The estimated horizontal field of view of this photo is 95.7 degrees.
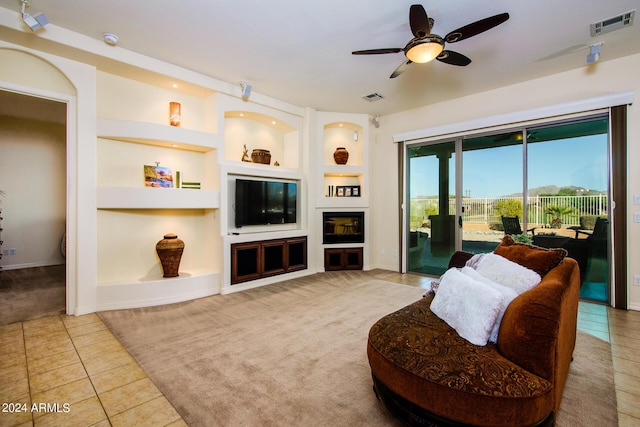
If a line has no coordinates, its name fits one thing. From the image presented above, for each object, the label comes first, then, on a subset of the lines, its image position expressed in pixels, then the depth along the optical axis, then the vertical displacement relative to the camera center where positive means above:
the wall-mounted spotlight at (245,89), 4.16 +1.83
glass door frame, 3.56 +0.66
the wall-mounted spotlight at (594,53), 3.15 +1.78
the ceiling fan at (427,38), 2.24 +1.50
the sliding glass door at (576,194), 3.70 +0.27
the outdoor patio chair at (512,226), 4.18 -0.18
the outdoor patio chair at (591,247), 3.69 -0.44
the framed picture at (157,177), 3.80 +0.51
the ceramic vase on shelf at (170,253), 3.73 -0.49
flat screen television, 4.38 +0.20
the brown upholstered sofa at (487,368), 1.21 -0.72
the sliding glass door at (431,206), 4.94 +0.13
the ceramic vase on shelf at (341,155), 5.59 +1.14
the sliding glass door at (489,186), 4.29 +0.42
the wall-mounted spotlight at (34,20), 2.59 +1.78
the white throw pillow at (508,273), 1.78 -0.40
